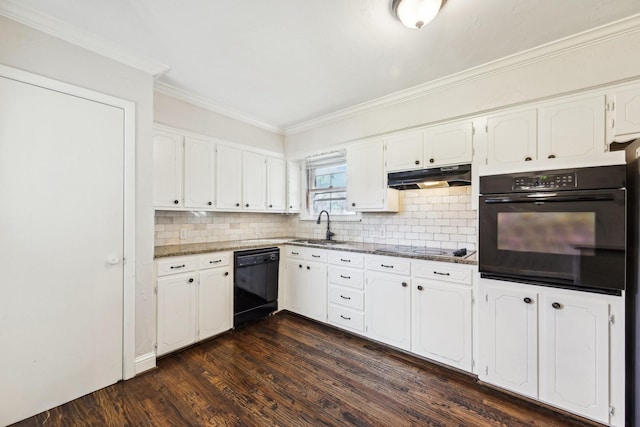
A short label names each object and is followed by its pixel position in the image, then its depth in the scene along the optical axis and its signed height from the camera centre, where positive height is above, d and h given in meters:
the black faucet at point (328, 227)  3.76 -0.20
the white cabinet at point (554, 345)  1.63 -0.89
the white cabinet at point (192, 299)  2.43 -0.85
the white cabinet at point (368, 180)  3.02 +0.39
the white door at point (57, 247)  1.69 -0.24
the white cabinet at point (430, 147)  2.45 +0.66
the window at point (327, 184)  3.74 +0.43
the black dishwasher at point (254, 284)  2.98 -0.84
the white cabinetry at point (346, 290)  2.84 -0.85
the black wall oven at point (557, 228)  1.63 -0.10
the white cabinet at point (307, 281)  3.17 -0.86
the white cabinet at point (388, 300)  2.50 -0.86
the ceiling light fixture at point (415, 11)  1.54 +1.21
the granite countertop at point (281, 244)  2.31 -0.38
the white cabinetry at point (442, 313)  2.18 -0.86
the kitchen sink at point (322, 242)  3.39 -0.39
